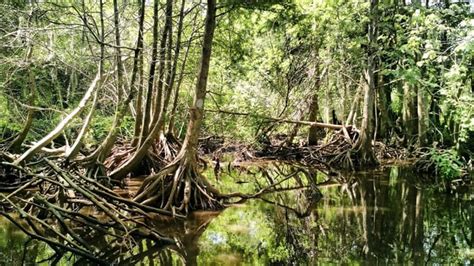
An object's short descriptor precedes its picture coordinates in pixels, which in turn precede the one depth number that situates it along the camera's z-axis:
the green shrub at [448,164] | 11.63
